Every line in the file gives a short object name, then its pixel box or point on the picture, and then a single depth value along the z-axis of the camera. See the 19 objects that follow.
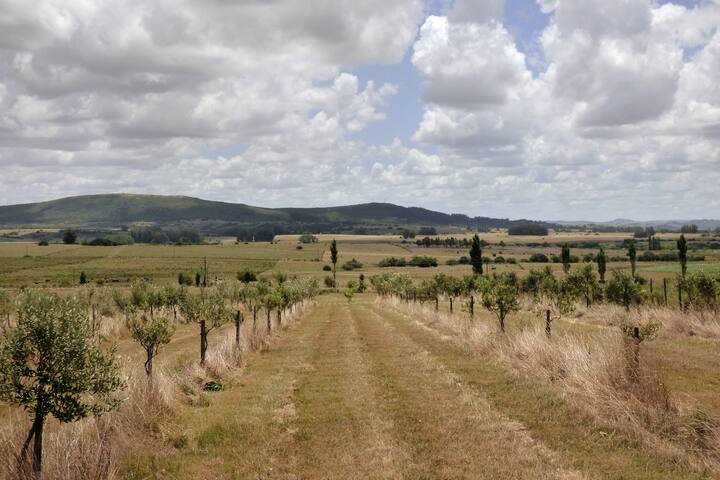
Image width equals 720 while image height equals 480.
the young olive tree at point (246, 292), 61.14
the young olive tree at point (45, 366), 8.72
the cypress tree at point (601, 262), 74.32
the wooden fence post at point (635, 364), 12.67
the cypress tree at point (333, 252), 125.12
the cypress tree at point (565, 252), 107.51
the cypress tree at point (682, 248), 67.21
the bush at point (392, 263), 157.75
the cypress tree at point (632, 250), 81.88
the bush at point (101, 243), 193.26
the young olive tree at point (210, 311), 26.84
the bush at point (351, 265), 148.62
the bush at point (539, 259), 154.95
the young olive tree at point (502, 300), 25.48
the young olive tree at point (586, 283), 46.47
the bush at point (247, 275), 109.56
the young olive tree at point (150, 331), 18.64
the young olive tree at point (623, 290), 39.28
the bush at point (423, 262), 155.50
